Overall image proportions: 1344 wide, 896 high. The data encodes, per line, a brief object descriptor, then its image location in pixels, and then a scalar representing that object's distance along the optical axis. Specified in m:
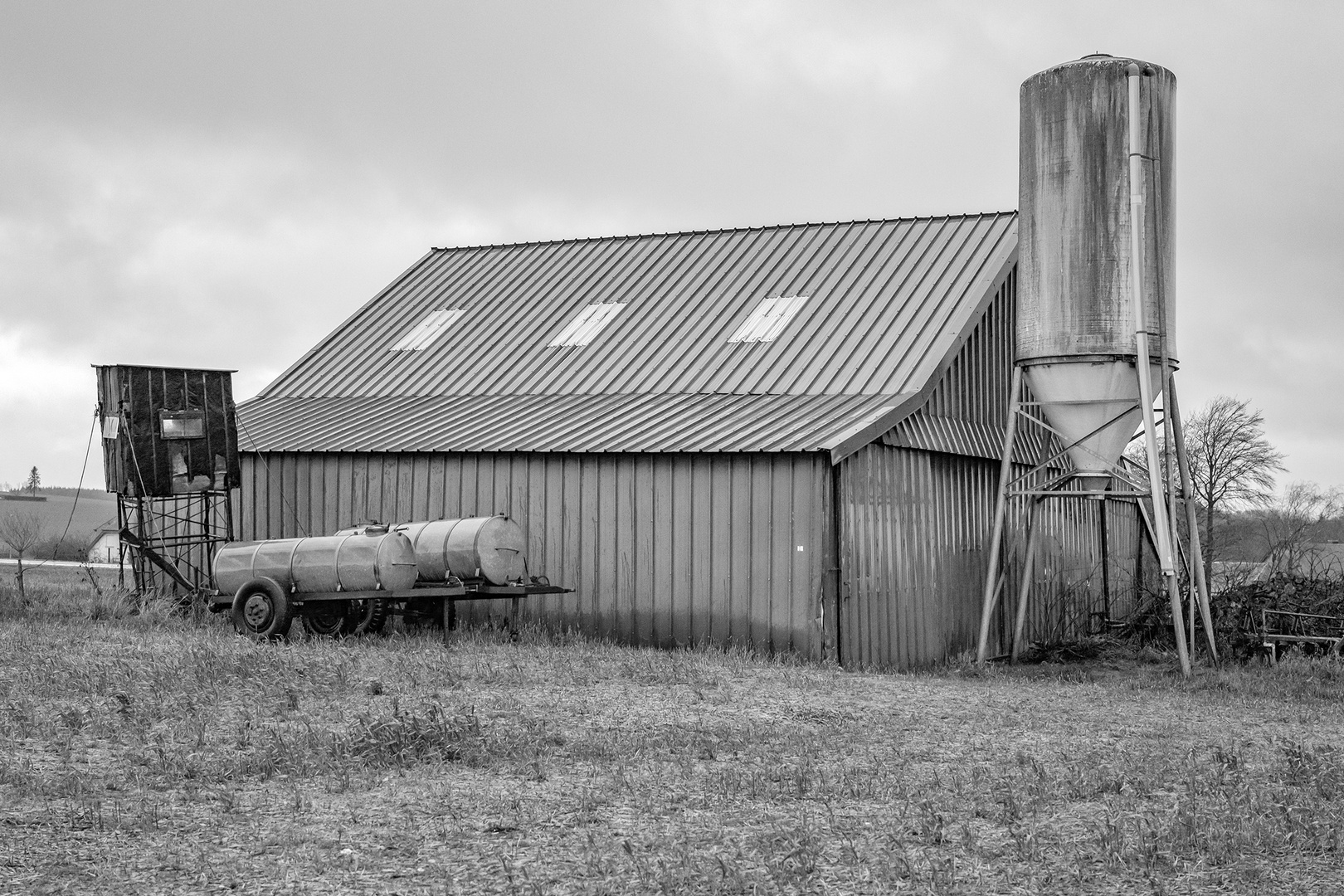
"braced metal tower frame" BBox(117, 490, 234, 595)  23.66
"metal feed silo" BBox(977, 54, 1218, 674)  20.69
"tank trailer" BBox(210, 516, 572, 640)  19.92
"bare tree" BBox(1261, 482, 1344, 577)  49.50
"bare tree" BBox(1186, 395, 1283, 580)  51.22
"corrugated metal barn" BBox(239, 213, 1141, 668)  20.33
